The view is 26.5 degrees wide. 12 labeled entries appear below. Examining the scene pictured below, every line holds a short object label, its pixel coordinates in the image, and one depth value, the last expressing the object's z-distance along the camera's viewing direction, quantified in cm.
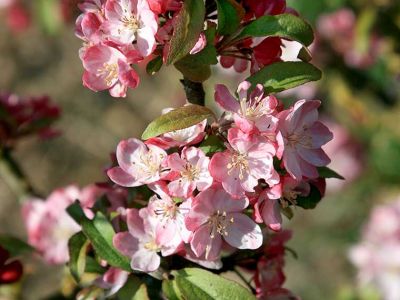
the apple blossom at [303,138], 89
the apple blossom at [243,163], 87
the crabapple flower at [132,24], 88
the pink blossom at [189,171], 88
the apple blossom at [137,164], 92
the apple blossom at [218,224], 90
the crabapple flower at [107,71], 91
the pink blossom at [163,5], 87
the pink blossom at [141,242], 97
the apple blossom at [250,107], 88
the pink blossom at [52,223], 132
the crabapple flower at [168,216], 92
